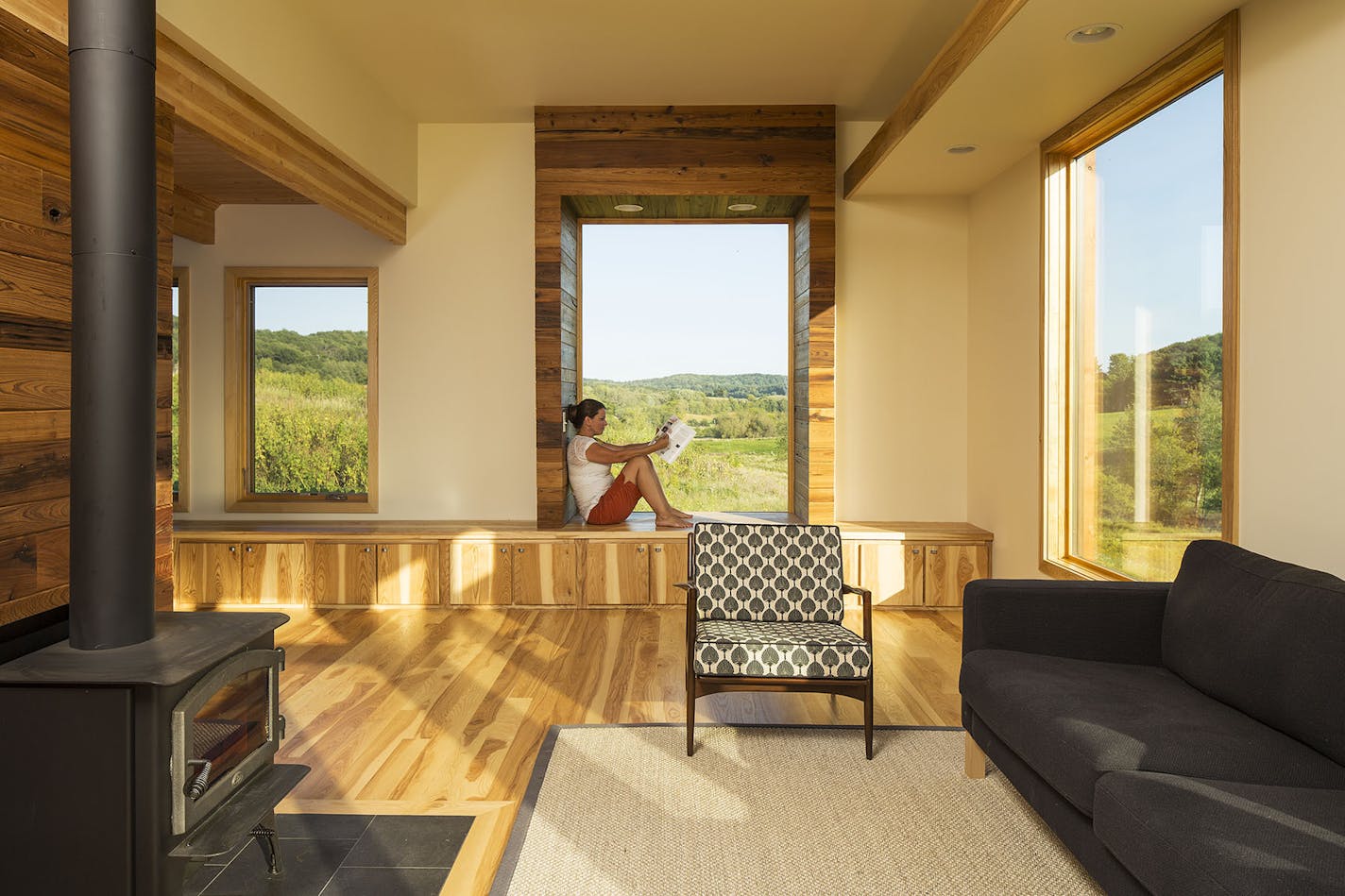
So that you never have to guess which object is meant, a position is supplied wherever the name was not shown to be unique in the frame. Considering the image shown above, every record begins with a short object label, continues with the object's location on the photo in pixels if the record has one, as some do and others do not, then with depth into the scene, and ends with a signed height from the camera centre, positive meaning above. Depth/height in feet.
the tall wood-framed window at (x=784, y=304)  21.53 +3.29
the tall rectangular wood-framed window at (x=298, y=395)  20.89 +1.07
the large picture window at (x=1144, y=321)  11.27 +1.77
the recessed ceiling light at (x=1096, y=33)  11.02 +5.11
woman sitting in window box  19.79 -0.84
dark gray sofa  5.95 -2.48
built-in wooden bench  18.81 -2.66
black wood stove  6.59 -1.70
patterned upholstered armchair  12.02 -1.98
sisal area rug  8.13 -3.93
